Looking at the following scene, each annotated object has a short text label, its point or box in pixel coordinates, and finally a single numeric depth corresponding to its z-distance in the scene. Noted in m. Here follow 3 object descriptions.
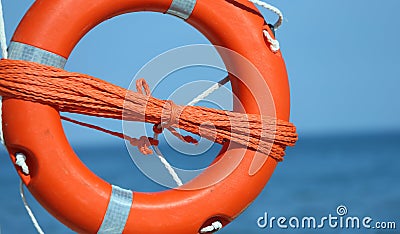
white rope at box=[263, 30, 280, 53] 4.37
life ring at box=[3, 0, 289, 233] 4.15
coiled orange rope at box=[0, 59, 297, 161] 4.13
